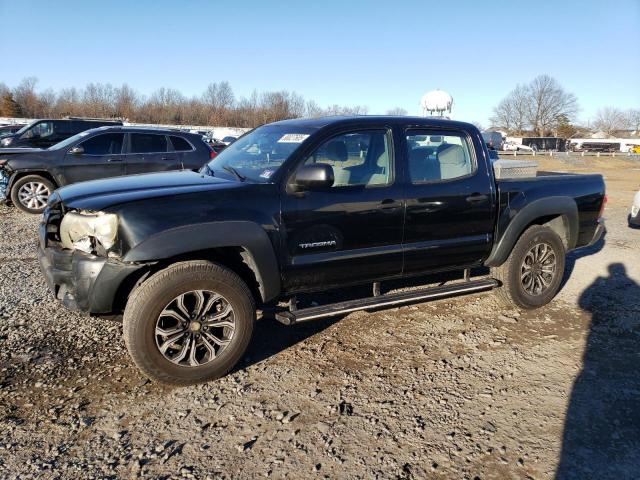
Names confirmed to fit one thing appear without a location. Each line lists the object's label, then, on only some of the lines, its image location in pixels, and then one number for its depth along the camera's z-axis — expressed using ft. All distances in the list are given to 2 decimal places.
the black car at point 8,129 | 67.62
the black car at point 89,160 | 30.42
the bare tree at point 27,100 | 233.53
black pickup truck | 10.66
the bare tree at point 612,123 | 392.88
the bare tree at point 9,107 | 214.07
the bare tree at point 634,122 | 377.91
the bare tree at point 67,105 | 240.53
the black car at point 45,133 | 42.55
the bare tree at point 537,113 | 316.81
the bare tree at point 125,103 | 253.03
